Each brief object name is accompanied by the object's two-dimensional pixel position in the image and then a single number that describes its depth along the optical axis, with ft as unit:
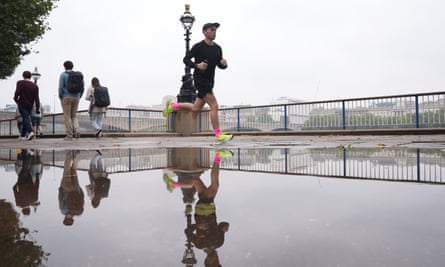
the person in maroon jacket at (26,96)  29.37
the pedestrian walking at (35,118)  38.03
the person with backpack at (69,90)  27.43
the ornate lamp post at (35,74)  64.85
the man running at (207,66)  18.24
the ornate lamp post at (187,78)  46.47
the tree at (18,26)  45.34
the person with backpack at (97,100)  33.20
